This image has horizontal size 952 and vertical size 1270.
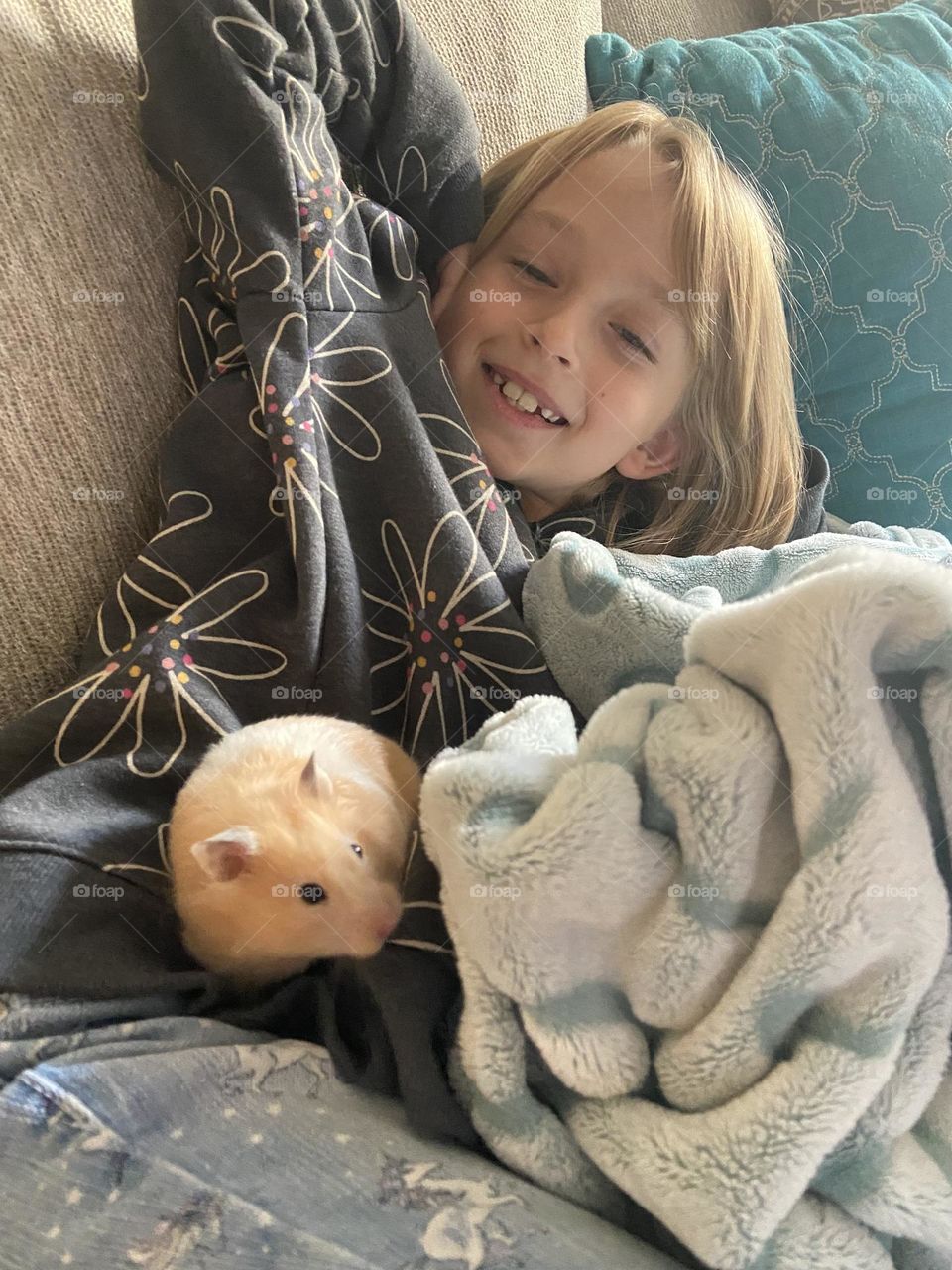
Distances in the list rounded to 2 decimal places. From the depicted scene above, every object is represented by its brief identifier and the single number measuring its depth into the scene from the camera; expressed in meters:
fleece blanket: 0.39
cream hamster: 0.54
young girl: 0.88
